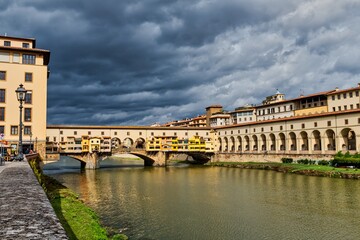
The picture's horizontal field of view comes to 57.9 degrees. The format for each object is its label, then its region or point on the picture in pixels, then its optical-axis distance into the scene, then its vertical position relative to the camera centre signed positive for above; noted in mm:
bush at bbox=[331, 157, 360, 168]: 49400 -3165
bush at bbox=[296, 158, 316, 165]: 60138 -3489
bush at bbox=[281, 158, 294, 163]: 65544 -3431
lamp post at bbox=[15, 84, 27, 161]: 21453 +3753
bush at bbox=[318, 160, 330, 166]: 56600 -3627
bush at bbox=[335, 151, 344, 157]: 53816 -2035
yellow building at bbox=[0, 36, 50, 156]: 54719 +10385
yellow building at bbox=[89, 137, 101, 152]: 74969 +923
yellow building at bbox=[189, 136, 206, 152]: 87706 +325
